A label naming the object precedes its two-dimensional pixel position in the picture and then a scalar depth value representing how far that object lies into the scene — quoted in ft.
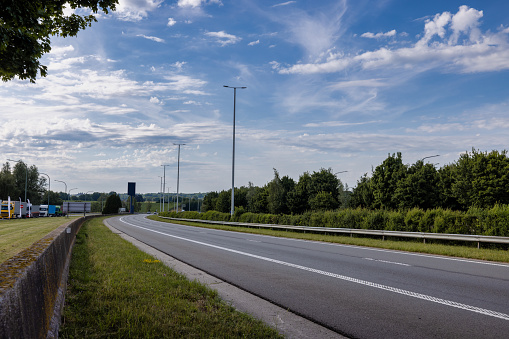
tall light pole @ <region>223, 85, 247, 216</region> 120.88
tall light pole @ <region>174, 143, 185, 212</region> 226.99
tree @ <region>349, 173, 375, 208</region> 176.86
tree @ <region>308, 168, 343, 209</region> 215.10
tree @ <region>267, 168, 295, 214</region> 225.97
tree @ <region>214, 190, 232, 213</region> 327.94
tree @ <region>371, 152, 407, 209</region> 159.72
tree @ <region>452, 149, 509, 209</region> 124.16
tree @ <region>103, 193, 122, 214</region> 346.74
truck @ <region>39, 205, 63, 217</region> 254.06
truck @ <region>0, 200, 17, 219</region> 193.87
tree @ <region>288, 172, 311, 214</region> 228.22
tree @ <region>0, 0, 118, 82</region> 26.18
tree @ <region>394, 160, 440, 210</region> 152.35
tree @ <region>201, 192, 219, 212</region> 379.92
